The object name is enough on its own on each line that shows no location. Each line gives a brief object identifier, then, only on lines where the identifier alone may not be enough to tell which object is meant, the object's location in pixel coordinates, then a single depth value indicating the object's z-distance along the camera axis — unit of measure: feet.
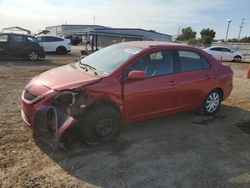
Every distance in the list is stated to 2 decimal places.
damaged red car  9.49
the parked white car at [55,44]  48.65
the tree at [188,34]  171.51
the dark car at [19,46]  33.61
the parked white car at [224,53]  54.30
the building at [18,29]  95.53
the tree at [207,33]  151.20
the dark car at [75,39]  107.97
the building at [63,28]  169.04
